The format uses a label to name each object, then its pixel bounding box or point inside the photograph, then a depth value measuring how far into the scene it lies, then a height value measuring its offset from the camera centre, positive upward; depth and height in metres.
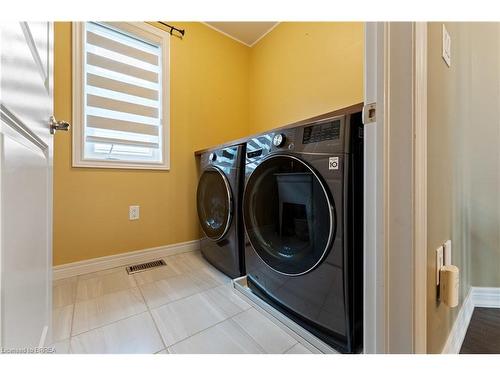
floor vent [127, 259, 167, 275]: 1.53 -0.59
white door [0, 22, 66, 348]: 0.36 +0.01
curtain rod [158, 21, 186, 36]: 1.80 +1.35
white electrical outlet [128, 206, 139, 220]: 1.66 -0.20
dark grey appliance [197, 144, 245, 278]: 1.30 -0.14
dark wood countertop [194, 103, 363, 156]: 0.74 +0.27
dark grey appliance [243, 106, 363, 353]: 0.74 -0.15
